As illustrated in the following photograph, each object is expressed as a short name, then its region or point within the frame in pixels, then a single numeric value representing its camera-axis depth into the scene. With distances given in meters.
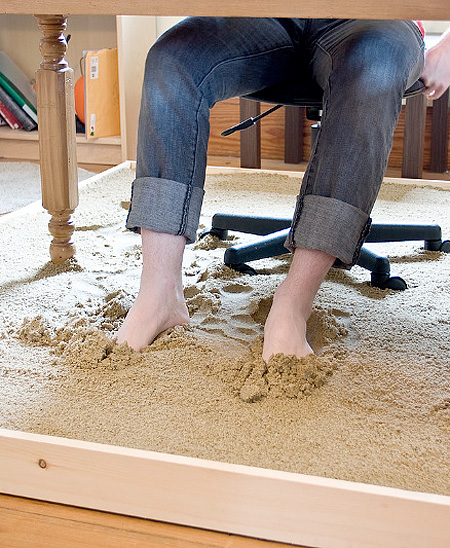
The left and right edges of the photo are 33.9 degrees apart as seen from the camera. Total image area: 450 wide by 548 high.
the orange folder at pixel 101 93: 2.72
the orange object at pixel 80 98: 2.87
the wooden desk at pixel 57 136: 1.42
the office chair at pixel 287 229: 1.30
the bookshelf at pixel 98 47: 2.85
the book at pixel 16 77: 3.07
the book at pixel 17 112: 3.00
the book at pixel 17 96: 2.99
